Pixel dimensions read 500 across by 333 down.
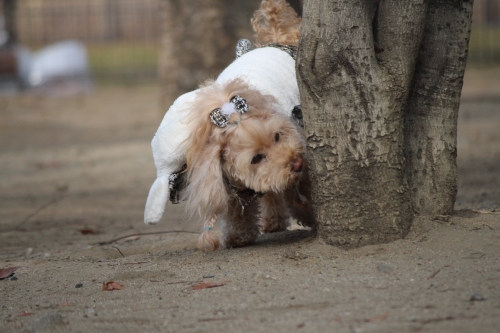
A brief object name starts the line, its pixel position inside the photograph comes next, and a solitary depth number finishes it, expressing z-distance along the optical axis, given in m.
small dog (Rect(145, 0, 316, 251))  6.70
